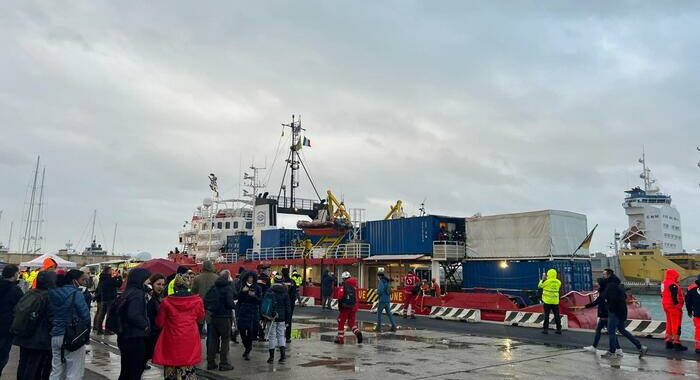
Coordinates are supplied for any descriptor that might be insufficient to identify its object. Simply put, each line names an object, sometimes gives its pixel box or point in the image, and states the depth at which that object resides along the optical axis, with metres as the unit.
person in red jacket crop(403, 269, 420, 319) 17.77
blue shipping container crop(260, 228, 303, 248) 33.53
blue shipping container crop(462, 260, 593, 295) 19.62
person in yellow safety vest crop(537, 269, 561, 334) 13.42
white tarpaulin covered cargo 20.27
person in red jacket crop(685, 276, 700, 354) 10.37
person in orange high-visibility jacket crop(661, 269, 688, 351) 10.84
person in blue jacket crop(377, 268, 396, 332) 14.22
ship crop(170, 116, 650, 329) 18.37
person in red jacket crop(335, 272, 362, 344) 11.85
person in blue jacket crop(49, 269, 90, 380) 5.91
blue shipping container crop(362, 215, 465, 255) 23.67
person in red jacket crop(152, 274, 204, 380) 6.11
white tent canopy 23.02
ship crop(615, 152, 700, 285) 68.75
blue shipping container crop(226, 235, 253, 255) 38.03
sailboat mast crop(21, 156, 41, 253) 85.88
